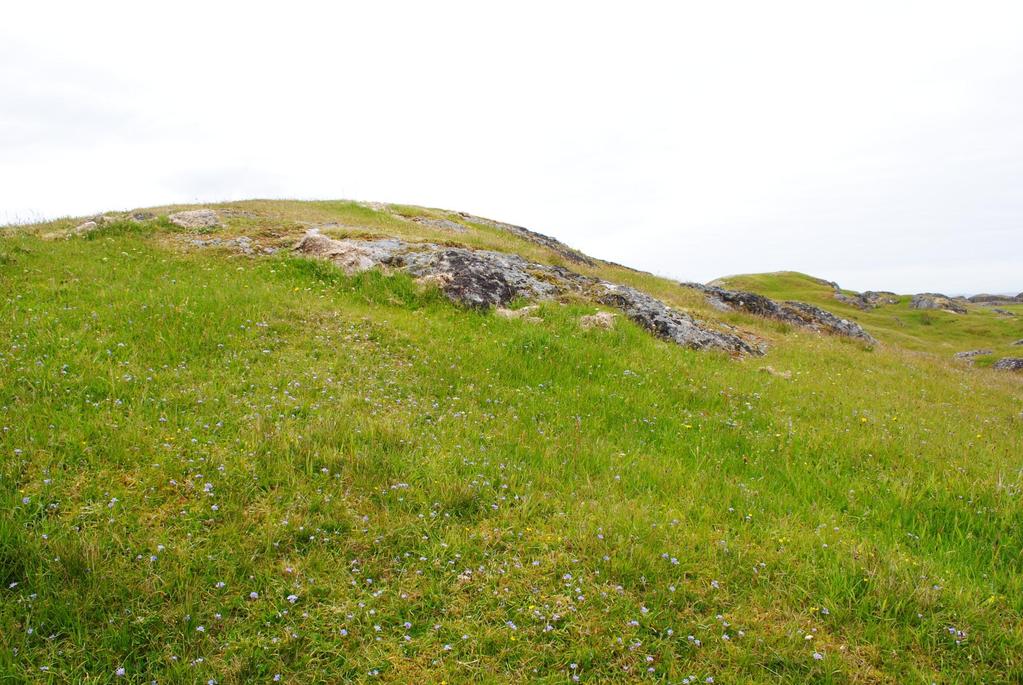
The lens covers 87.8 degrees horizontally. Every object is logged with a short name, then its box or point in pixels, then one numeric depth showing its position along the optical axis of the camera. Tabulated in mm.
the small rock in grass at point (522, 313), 13442
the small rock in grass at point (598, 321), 13434
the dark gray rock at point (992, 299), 102788
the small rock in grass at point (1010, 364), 28666
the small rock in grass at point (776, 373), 12883
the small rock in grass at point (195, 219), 18281
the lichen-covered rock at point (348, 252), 15672
